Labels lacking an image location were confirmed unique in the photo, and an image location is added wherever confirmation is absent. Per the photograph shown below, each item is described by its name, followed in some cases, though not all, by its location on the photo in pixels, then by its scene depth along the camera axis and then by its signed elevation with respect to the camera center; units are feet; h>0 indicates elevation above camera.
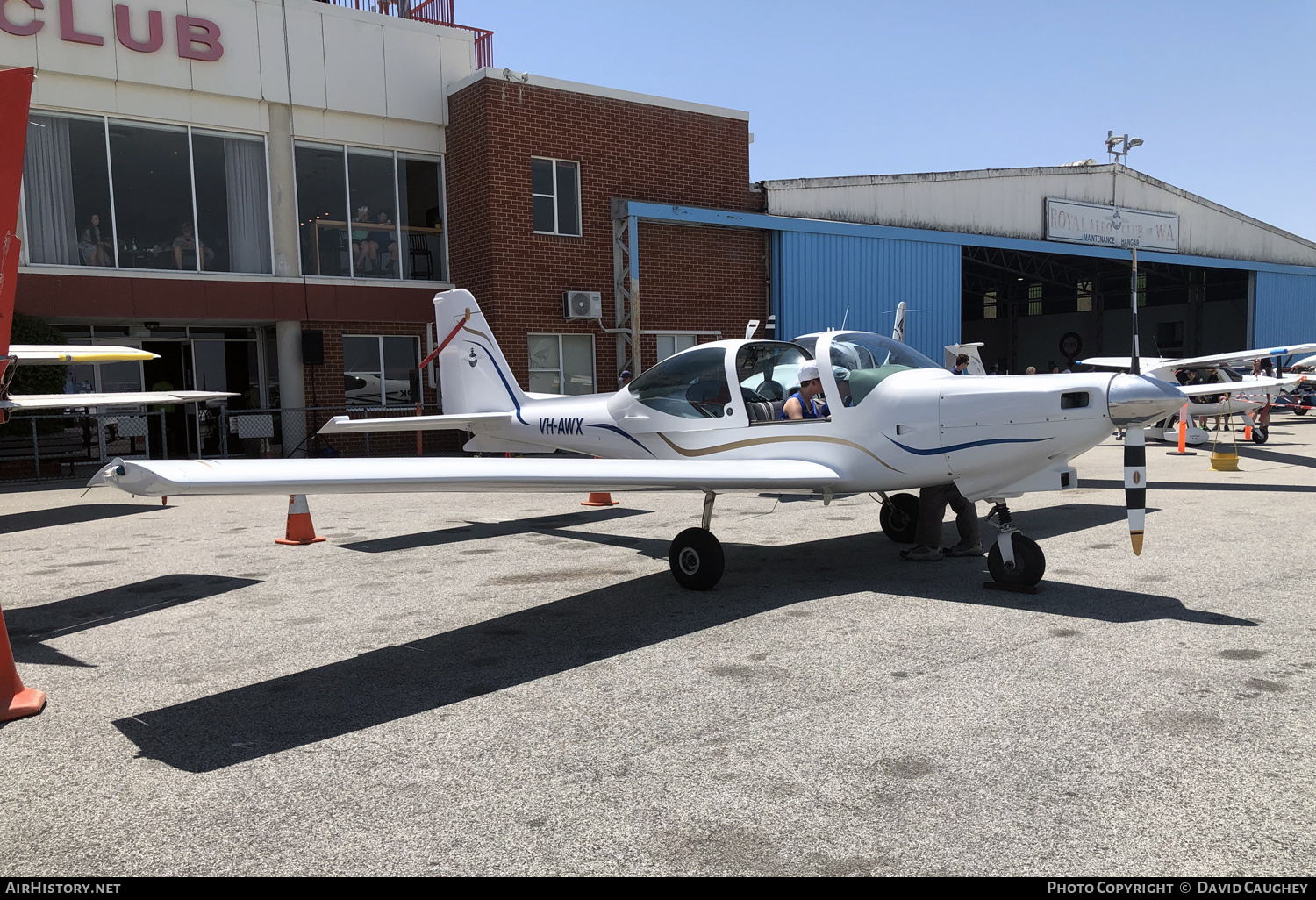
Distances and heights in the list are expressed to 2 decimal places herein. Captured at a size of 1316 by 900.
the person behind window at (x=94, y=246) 54.95 +8.51
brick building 54.13 +11.57
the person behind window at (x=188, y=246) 57.11 +8.78
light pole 98.22 +23.47
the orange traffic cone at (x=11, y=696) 14.40 -4.74
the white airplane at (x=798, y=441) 17.19 -1.47
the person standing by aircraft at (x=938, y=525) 24.84 -4.18
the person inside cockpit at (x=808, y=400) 23.57 -0.66
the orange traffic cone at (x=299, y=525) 29.96 -4.48
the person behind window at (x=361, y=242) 62.18 +9.52
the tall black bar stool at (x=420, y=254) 64.49 +8.98
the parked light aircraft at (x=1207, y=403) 57.47 -2.33
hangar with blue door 73.31 +11.91
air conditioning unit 62.54 +5.04
